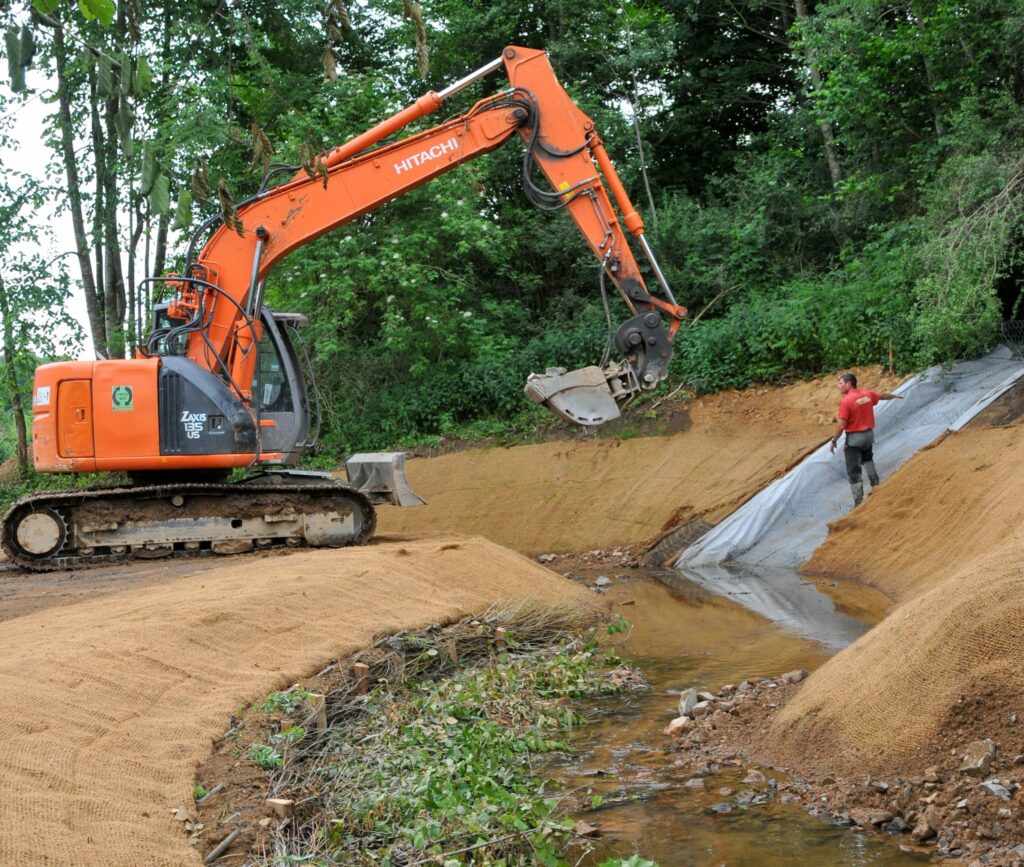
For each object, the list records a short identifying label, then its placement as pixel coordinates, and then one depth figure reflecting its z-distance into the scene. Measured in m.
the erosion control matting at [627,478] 16.98
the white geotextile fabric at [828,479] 14.47
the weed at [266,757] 6.20
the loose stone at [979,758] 5.51
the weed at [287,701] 7.13
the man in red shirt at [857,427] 14.03
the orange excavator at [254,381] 12.87
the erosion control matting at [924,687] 5.88
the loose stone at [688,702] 7.89
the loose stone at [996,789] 5.32
